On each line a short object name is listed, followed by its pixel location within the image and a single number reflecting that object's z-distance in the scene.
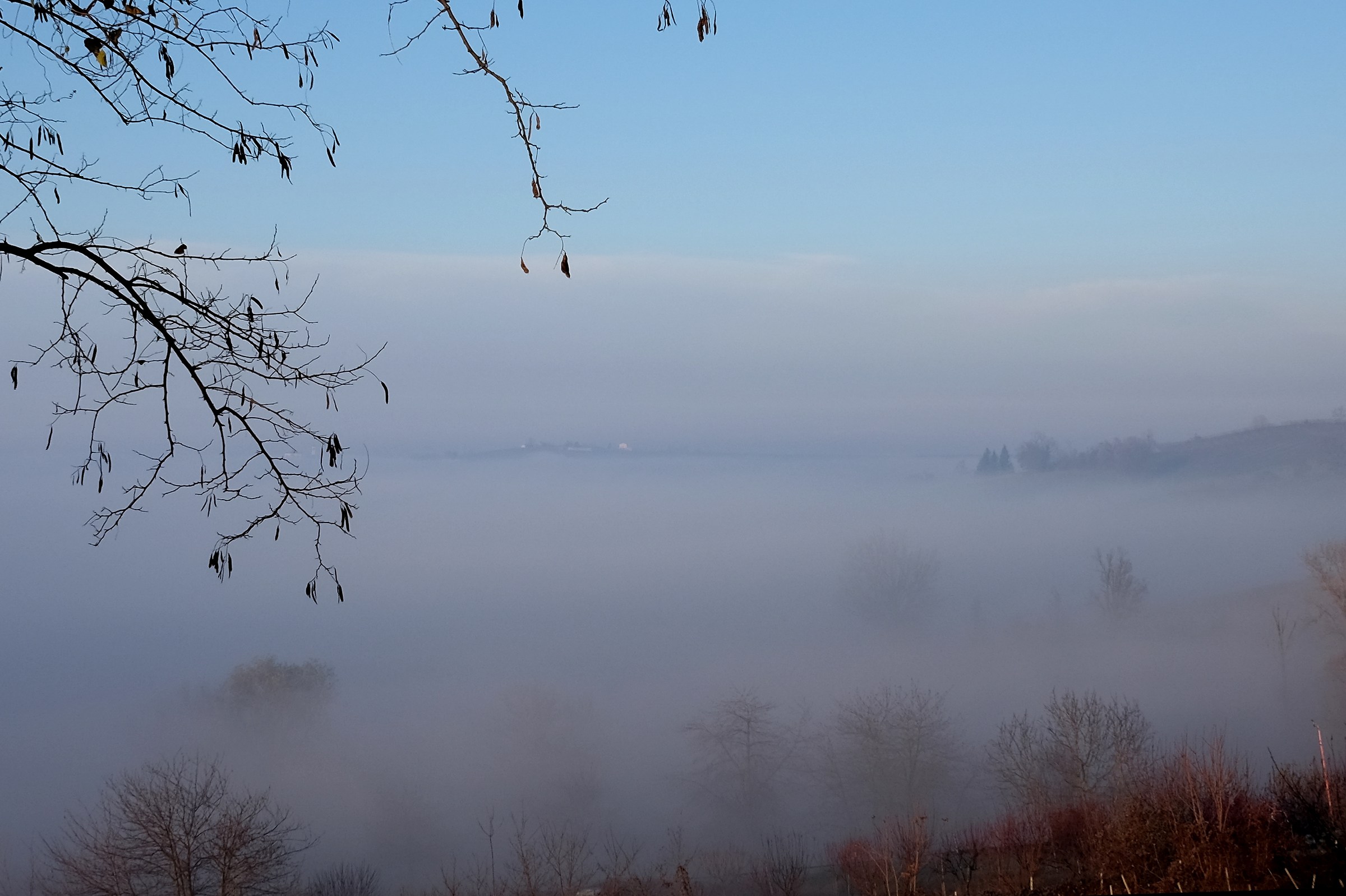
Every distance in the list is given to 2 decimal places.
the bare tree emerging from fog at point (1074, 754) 41.75
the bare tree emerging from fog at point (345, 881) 48.97
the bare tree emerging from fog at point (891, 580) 103.31
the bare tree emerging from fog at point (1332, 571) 62.47
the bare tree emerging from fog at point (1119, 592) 98.19
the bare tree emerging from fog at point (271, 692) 73.88
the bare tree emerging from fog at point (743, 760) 60.88
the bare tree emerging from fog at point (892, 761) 57.31
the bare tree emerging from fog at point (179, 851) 26.00
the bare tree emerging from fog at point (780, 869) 36.66
